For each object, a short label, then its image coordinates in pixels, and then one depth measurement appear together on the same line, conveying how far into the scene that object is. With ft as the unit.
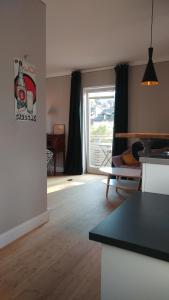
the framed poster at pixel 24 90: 7.69
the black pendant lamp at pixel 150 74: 9.29
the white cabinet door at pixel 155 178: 4.23
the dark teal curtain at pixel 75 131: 18.44
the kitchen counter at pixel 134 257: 2.16
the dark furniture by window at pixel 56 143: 18.76
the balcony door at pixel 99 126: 18.34
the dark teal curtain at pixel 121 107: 16.44
